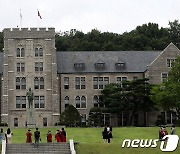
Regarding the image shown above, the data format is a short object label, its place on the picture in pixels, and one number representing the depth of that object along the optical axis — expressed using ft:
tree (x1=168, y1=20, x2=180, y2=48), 410.93
